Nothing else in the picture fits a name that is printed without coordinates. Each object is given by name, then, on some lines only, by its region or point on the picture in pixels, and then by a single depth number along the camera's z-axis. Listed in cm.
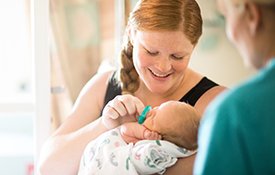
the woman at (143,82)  155
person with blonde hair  87
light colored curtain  221
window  319
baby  143
